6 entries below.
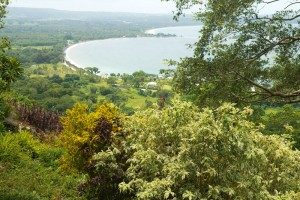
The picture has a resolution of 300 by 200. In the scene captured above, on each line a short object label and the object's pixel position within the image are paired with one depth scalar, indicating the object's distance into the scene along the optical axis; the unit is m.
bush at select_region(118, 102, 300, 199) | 3.35
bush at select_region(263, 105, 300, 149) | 9.02
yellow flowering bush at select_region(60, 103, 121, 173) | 4.77
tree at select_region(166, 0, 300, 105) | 7.21
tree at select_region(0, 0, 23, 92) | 3.93
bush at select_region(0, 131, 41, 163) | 5.91
